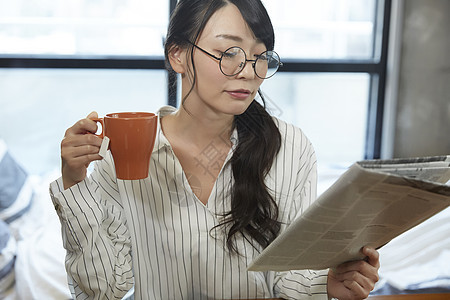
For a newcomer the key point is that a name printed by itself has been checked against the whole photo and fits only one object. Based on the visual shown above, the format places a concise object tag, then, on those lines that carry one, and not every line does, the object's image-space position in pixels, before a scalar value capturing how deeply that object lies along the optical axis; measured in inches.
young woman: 41.1
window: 104.9
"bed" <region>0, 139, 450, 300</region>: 63.5
